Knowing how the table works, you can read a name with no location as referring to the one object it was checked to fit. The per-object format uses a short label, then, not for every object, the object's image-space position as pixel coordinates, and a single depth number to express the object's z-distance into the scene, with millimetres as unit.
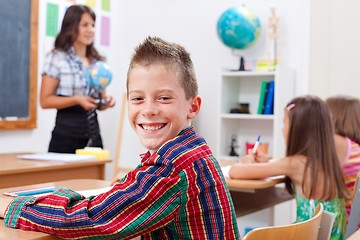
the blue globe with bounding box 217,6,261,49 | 4559
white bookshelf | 4484
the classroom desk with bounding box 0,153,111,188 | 2436
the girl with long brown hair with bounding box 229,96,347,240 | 2611
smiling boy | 1213
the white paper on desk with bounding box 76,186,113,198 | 1770
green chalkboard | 4336
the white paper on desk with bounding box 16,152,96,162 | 2738
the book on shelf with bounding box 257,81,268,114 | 4566
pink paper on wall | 5469
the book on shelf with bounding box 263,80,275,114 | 4543
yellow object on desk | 3023
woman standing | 3328
